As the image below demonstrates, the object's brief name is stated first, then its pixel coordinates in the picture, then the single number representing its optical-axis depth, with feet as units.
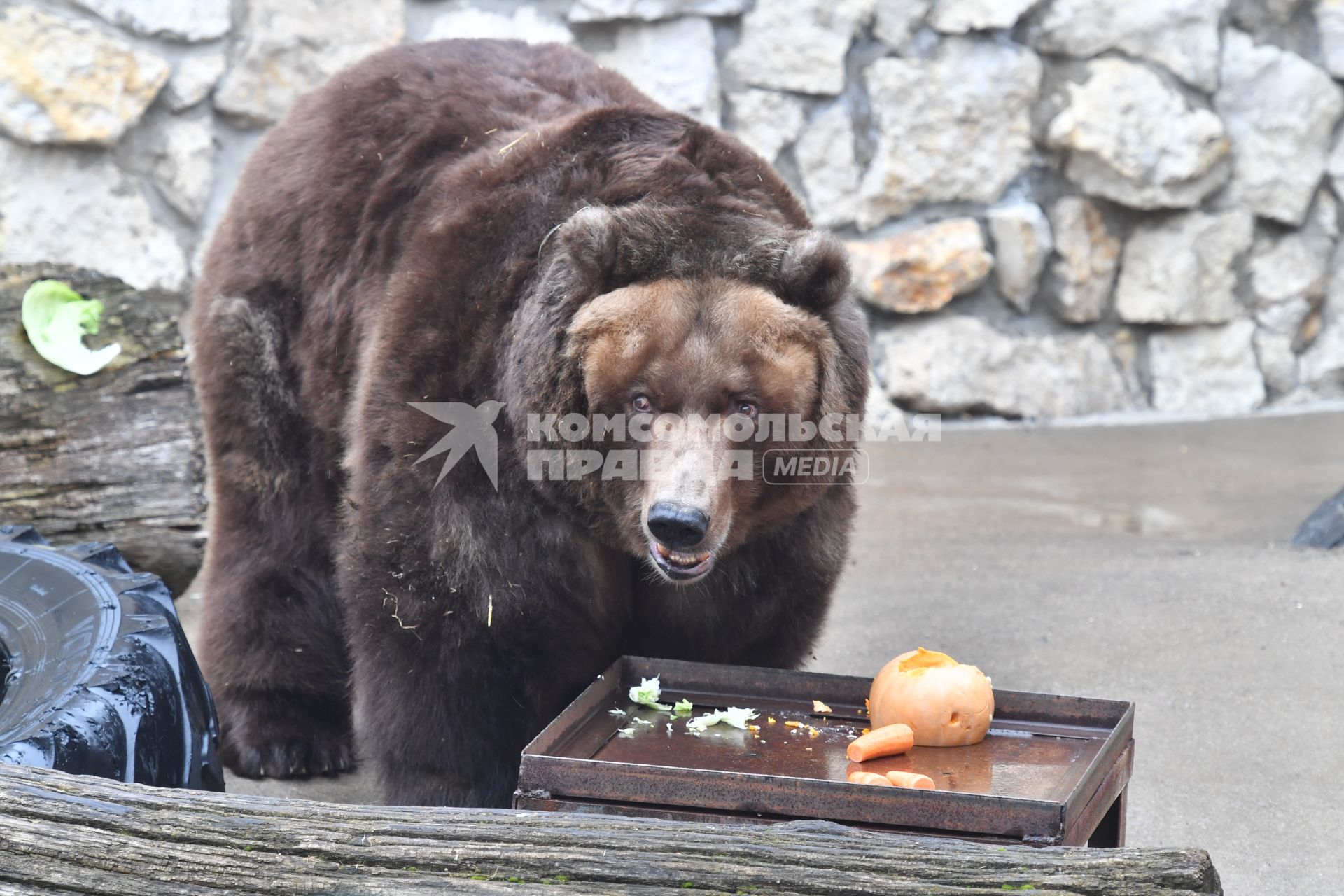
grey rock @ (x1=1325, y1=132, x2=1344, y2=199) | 47.44
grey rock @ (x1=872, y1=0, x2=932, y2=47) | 45.70
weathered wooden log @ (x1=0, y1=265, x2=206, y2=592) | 27.71
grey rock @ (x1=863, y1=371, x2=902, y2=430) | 46.44
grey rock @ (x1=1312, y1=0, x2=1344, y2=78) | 46.60
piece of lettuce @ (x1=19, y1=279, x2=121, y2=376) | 28.14
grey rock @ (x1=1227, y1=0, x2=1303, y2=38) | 46.93
